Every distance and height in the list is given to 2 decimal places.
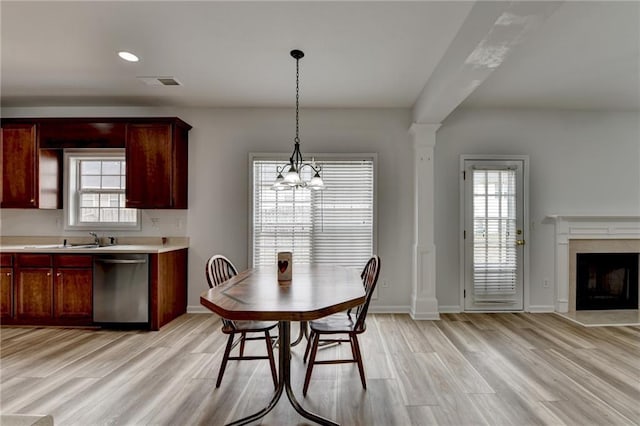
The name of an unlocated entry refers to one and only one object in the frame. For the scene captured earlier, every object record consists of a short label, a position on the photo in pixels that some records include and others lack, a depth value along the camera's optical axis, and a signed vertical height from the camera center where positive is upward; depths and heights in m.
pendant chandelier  2.62 +0.26
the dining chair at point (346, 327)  2.41 -0.86
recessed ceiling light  3.12 +1.46
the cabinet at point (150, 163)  4.16 +0.60
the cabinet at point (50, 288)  3.85 -0.89
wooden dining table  1.80 -0.54
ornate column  4.32 -0.06
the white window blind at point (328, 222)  4.52 -0.13
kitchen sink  4.31 -0.45
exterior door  4.49 -0.36
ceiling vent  3.66 +1.45
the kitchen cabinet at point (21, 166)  4.21 +0.56
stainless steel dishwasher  3.82 -0.86
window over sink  4.55 +0.23
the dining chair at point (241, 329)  2.43 -0.86
